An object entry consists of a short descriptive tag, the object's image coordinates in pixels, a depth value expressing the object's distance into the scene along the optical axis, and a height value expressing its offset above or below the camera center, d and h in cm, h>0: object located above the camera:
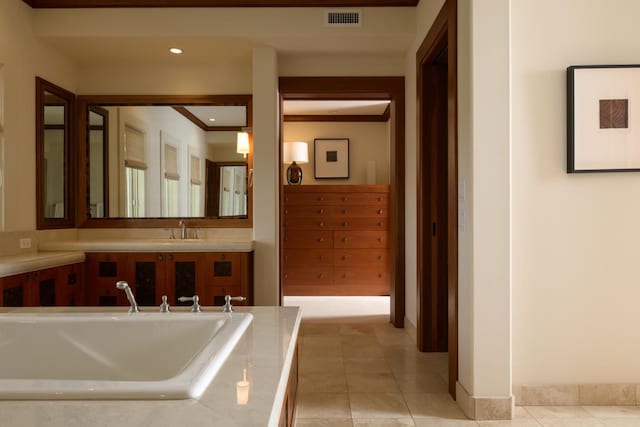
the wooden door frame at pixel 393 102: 431 +93
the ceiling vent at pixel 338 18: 381 +144
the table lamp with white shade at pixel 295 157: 633 +65
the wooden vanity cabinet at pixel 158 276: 377 -50
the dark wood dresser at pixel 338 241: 609 -39
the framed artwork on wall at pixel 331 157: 678 +69
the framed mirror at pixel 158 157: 433 +45
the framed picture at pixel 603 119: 253 +45
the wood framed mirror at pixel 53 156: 384 +43
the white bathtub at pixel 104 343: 182 -49
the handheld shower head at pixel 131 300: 180 -34
